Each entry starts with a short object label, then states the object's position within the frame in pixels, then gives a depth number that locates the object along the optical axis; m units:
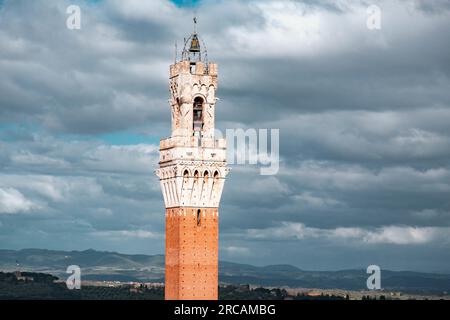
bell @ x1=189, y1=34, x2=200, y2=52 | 109.12
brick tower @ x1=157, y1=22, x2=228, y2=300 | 106.94
